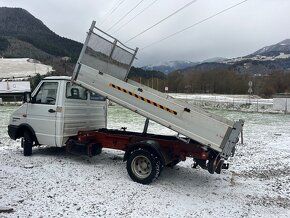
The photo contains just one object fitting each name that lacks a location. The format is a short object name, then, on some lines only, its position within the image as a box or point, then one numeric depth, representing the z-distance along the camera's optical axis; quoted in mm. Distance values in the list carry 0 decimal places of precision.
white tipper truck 4785
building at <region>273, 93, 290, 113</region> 23840
